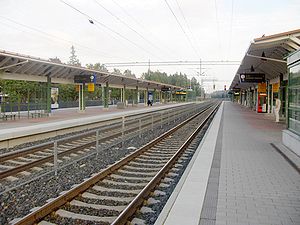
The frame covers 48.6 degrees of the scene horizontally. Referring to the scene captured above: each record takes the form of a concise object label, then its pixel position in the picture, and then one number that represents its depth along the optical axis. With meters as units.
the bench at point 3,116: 20.19
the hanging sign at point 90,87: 29.67
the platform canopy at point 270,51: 12.32
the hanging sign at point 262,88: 28.91
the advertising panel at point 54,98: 26.36
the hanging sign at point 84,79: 27.66
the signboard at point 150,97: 53.37
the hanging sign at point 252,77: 23.27
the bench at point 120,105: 41.46
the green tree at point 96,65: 81.26
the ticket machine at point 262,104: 32.27
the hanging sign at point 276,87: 25.54
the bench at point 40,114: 23.56
